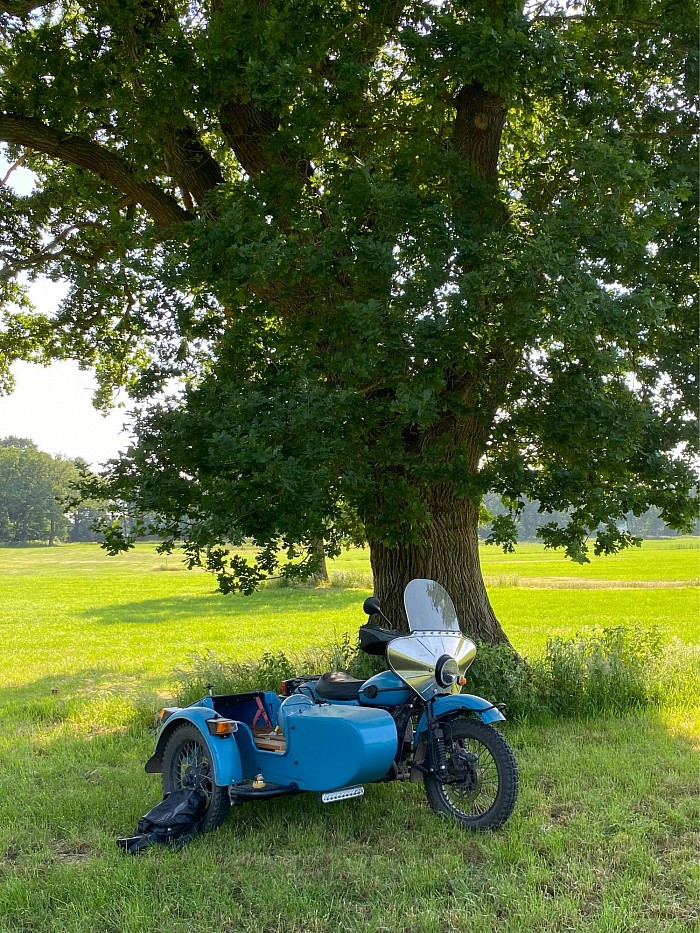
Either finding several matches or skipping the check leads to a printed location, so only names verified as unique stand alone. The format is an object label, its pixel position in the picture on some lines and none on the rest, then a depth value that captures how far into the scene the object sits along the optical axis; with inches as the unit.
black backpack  212.5
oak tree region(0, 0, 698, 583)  283.7
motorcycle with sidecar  214.2
